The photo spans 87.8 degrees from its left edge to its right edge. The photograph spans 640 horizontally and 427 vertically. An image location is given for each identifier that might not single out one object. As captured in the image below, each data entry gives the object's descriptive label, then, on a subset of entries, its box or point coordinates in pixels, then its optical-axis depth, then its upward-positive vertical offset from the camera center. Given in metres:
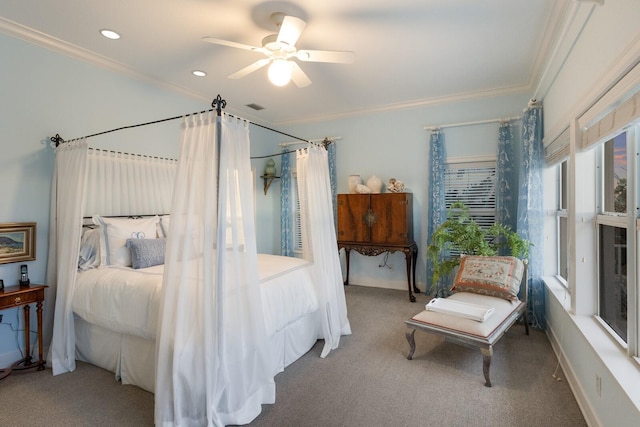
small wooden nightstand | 2.59 -0.71
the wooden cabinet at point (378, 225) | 4.74 -0.17
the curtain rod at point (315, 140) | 5.64 +1.30
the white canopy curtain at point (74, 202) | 2.79 +0.12
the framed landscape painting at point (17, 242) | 2.81 -0.24
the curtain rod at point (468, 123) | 4.42 +1.27
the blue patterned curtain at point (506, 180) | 4.38 +0.43
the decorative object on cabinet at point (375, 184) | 5.14 +0.45
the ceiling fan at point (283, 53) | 2.60 +1.34
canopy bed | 2.03 -0.53
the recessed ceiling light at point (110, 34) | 2.96 +1.63
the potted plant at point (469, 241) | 3.57 -0.34
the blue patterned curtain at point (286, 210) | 5.89 +0.06
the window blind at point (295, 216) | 5.96 -0.04
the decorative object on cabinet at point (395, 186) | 4.94 +0.41
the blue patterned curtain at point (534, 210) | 3.62 +0.03
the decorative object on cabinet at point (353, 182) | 5.29 +0.50
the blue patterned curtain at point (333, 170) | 5.64 +0.74
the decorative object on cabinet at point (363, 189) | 5.14 +0.38
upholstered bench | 2.57 -0.85
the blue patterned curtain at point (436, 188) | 4.80 +0.37
